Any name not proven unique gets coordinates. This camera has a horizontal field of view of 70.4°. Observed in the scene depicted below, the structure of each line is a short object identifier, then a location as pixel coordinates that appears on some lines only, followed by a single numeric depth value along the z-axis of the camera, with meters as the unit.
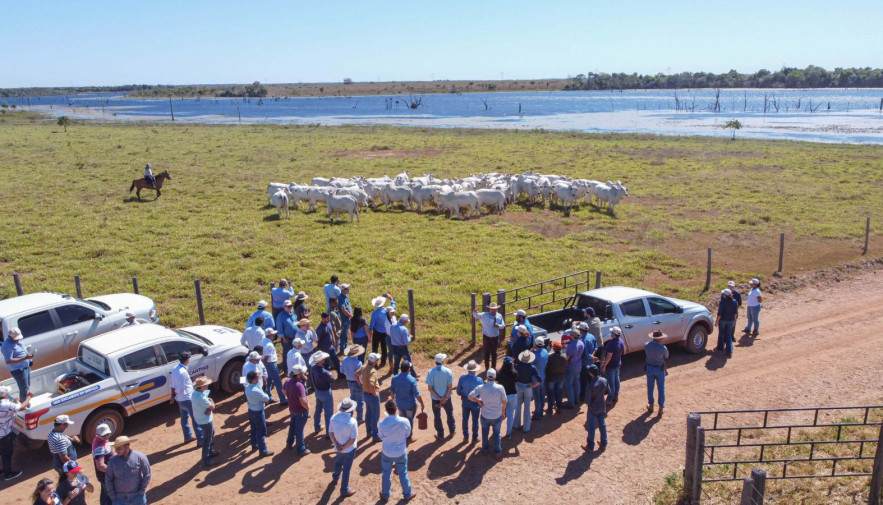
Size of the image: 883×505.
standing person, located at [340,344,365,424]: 11.01
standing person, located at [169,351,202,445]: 10.65
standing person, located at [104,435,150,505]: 8.10
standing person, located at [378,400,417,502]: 8.97
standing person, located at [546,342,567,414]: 11.56
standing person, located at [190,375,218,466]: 10.06
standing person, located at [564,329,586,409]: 11.69
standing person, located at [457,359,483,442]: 10.59
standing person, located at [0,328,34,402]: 11.63
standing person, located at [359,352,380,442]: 10.58
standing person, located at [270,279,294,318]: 15.10
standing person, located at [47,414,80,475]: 8.68
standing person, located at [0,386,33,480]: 9.60
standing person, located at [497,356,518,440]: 10.66
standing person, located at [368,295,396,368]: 13.85
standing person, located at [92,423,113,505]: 8.50
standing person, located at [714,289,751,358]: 14.35
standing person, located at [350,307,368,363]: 13.40
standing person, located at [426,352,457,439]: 10.56
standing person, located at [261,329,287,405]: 11.89
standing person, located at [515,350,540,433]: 10.88
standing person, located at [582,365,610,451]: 10.30
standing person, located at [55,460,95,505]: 7.88
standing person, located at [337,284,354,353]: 14.52
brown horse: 32.69
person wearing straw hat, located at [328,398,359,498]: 9.00
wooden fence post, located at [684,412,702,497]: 8.90
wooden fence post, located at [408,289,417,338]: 15.51
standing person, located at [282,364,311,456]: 10.11
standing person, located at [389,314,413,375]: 13.05
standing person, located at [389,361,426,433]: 10.34
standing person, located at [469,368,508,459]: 10.11
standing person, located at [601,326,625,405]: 11.84
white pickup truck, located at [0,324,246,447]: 10.39
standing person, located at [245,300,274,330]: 12.89
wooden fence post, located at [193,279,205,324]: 16.25
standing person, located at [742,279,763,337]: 15.55
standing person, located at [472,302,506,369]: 13.34
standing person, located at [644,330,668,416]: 11.47
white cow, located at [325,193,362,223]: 27.83
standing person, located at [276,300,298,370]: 13.01
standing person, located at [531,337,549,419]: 11.30
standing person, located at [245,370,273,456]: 10.20
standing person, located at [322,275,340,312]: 14.97
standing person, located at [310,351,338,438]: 10.56
